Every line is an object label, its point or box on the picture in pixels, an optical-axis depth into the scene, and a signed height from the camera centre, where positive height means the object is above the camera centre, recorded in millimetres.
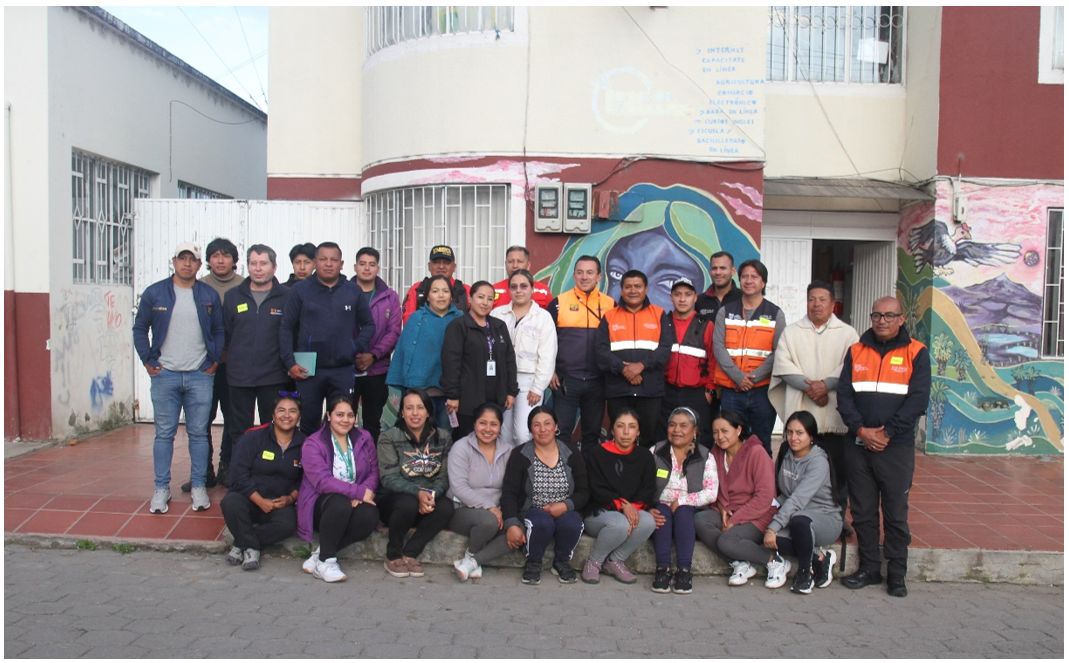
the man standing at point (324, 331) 5801 -211
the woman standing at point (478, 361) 5688 -396
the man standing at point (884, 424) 5121 -728
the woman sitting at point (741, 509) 5270 -1288
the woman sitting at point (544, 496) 5172 -1206
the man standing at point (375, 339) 6164 -275
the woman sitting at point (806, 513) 5152 -1291
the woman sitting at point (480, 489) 5258 -1173
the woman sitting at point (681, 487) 5207 -1166
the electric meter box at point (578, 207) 7801 +858
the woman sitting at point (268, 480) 5305 -1127
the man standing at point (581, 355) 6059 -375
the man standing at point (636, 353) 5809 -350
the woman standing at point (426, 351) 5828 -340
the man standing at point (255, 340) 5809 -273
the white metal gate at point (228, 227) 8852 +750
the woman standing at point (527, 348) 5911 -323
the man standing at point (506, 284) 6402 +133
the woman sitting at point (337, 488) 5156 -1155
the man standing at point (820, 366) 5496 -408
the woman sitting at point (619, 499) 5238 -1231
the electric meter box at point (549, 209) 7801 +840
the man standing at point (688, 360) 5918 -399
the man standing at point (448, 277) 6180 +134
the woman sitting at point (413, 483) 5258 -1142
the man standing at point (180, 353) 5777 -362
